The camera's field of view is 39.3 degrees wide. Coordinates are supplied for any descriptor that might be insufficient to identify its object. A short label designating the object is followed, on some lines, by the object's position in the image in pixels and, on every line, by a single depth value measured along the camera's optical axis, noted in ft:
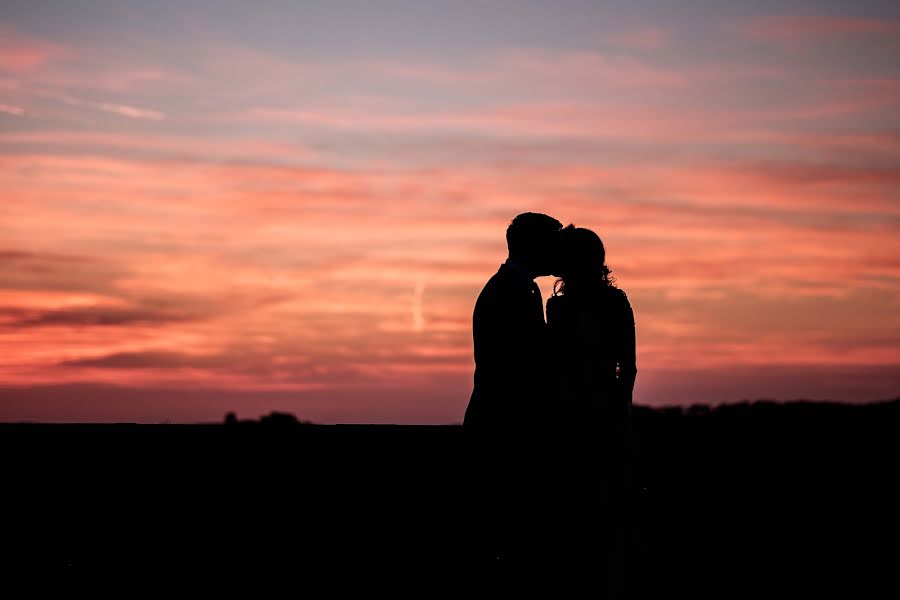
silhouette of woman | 23.76
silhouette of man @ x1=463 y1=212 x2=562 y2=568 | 23.59
